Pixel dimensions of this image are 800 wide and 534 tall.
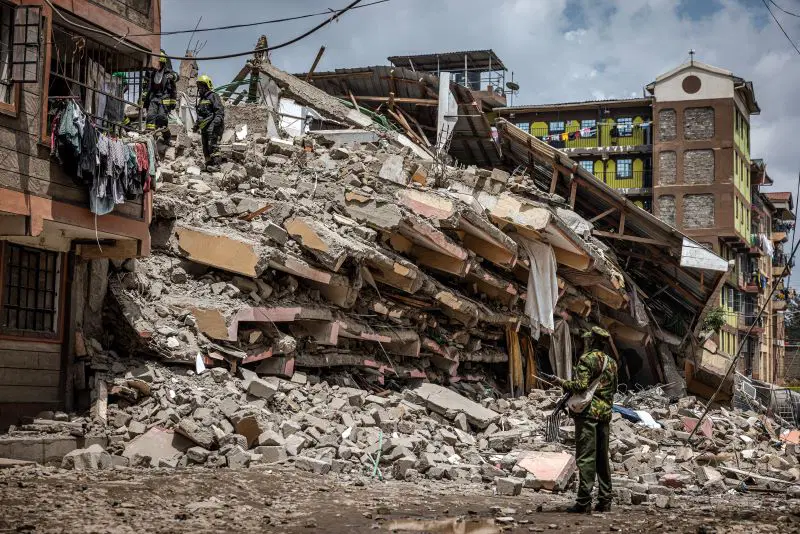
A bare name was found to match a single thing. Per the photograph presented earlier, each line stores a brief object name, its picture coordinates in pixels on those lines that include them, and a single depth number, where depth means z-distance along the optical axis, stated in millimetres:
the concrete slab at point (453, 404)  14477
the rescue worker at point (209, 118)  16219
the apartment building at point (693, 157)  48562
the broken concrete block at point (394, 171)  15945
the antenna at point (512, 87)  42406
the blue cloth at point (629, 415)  17609
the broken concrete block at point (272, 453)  10391
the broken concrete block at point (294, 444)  10742
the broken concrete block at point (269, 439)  10711
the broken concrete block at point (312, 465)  10156
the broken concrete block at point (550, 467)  10680
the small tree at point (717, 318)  38569
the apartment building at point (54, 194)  10281
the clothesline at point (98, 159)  10562
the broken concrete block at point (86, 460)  9719
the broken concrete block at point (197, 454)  10156
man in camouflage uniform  8492
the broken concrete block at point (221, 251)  12891
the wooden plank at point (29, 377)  10961
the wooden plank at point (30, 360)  10976
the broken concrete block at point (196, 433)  10352
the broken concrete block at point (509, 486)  10008
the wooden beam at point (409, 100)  24609
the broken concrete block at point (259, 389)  11906
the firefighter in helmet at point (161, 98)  15258
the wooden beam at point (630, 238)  21250
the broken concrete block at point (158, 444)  10281
